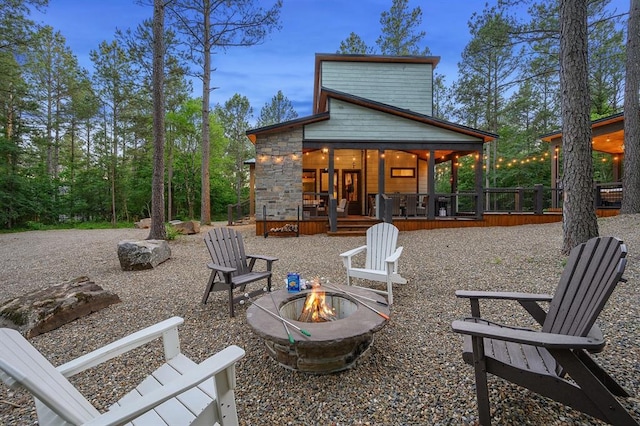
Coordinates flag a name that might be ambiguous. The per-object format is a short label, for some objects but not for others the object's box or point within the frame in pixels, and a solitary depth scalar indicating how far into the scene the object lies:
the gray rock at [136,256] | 5.49
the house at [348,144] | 9.84
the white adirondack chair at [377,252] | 3.91
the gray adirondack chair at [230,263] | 3.38
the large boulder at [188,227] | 10.52
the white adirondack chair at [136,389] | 1.09
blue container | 2.93
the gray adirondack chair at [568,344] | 1.42
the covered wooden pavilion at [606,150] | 9.88
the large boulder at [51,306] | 3.04
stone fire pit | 2.04
